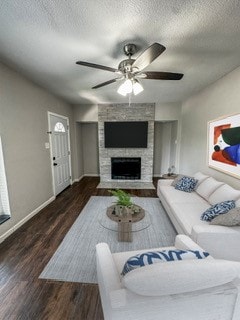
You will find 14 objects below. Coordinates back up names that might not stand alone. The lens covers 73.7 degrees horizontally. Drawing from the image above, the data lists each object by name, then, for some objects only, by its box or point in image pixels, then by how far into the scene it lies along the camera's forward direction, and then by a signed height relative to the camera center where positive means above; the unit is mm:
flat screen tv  5074 +80
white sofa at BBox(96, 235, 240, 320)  803 -863
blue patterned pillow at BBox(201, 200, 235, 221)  1935 -893
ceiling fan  1727 +764
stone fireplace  5020 -438
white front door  3928 -391
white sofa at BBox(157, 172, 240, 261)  1695 -1066
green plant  2221 -879
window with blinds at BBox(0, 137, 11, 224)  2393 -937
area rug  1773 -1494
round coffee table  2035 -1289
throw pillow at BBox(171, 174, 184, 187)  3379 -932
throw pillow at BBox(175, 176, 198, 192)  3096 -933
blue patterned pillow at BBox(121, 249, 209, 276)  983 -759
